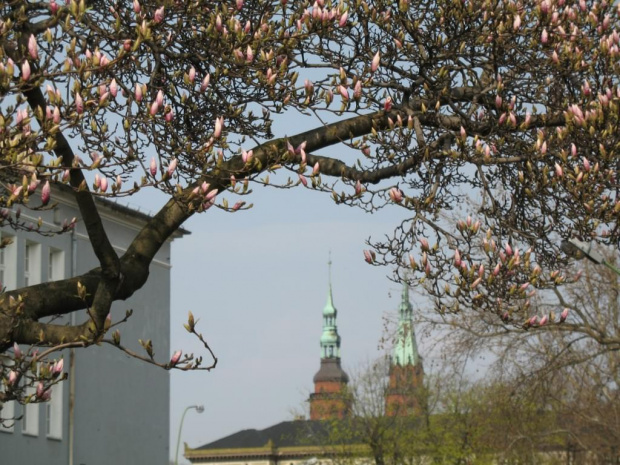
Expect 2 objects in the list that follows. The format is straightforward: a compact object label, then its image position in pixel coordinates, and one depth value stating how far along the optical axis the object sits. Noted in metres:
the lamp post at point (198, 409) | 70.06
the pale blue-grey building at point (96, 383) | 45.81
